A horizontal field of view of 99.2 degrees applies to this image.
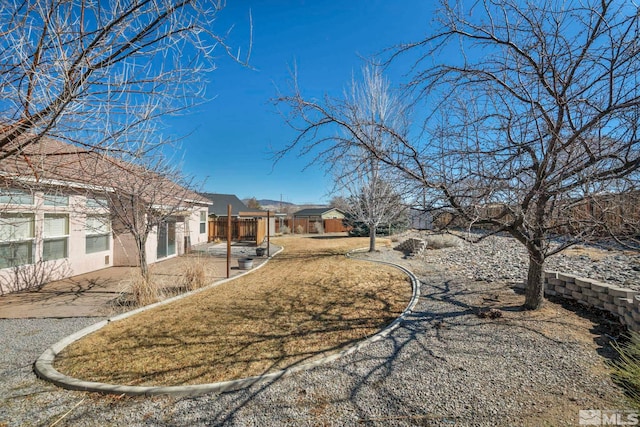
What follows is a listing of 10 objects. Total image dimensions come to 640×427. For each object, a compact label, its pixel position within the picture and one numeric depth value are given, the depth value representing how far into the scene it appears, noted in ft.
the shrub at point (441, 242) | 46.01
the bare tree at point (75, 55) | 5.88
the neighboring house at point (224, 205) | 80.10
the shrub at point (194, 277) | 23.47
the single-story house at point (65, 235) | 9.08
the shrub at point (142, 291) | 19.22
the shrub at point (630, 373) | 7.57
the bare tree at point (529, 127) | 9.89
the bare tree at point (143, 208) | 20.95
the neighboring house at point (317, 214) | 123.30
